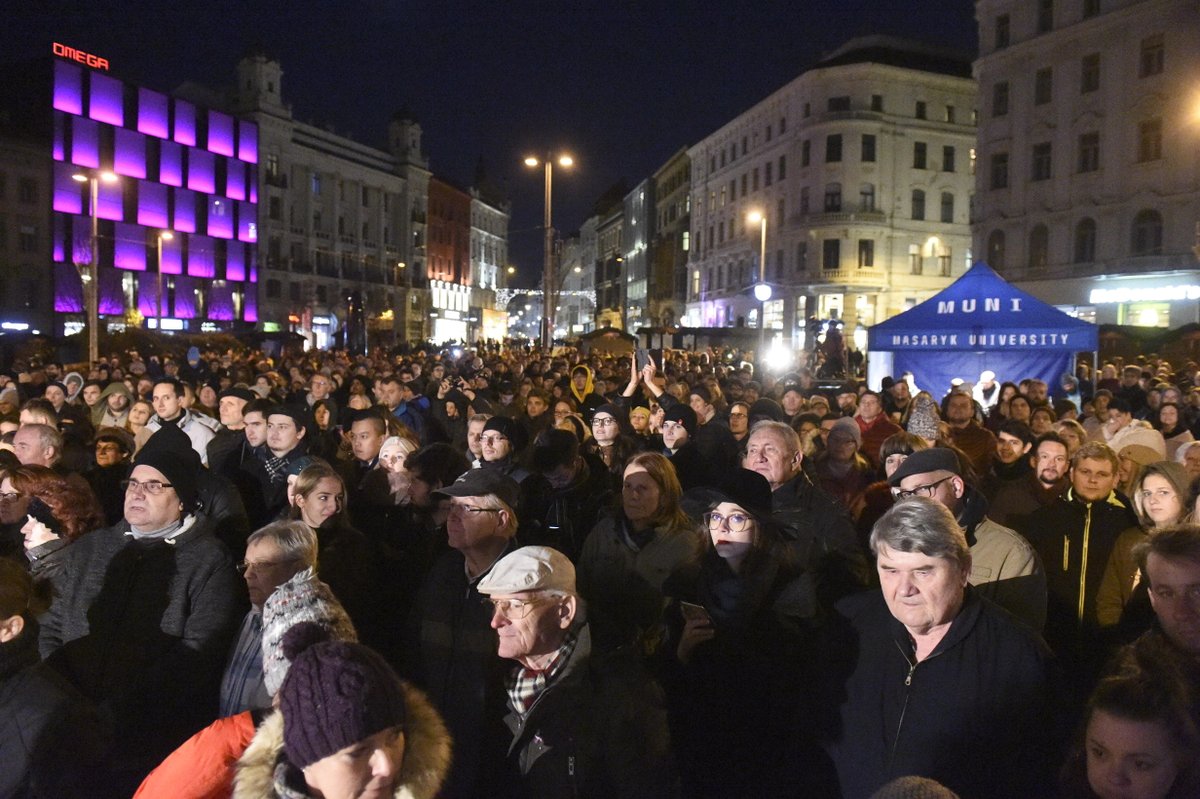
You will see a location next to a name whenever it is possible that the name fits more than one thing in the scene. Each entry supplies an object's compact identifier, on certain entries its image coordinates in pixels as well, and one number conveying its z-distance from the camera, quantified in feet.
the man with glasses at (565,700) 9.34
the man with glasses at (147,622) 11.98
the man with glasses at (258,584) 10.36
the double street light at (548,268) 68.44
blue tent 47.75
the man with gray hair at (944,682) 9.50
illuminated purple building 168.04
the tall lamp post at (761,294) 74.13
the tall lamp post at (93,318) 66.93
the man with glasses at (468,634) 10.58
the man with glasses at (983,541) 12.84
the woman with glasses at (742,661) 12.76
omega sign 168.86
